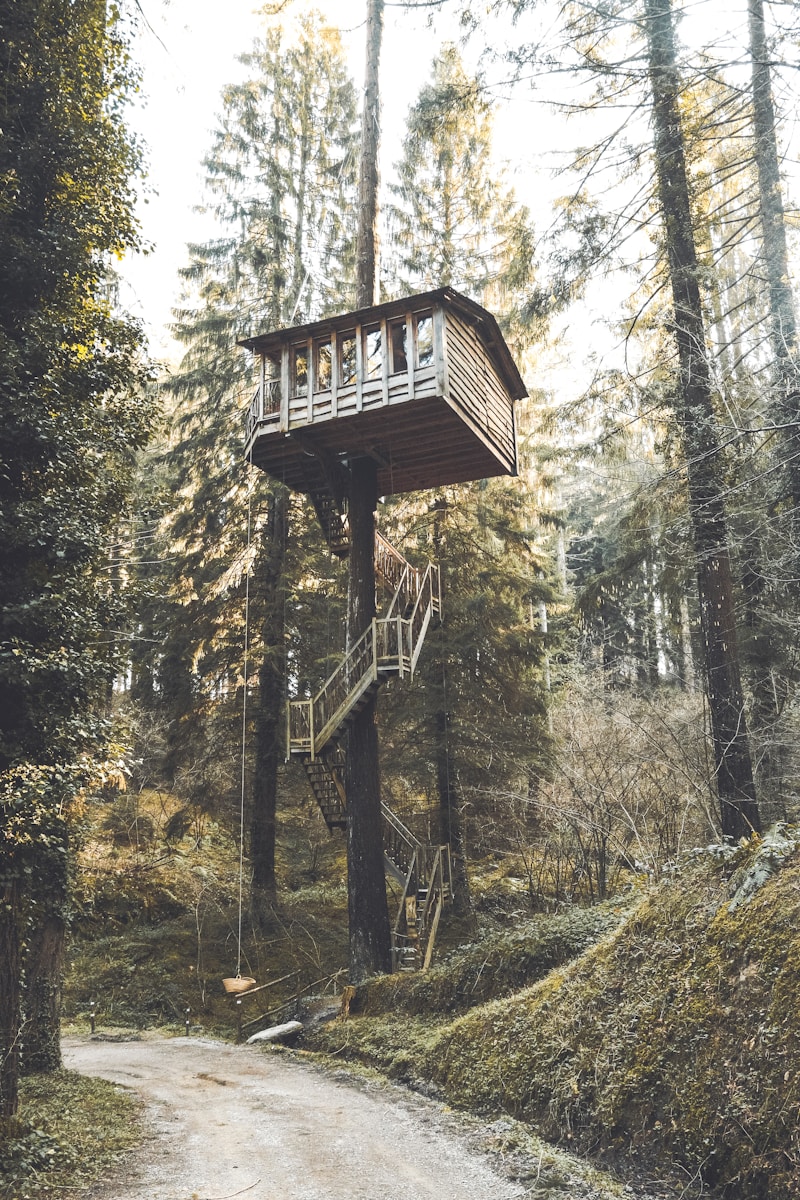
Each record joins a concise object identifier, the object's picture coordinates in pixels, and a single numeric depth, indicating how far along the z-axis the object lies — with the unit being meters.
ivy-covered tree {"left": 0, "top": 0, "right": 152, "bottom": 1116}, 6.75
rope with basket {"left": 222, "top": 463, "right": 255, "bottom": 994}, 10.45
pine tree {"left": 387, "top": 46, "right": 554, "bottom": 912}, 15.60
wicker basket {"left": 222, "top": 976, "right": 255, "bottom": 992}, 10.45
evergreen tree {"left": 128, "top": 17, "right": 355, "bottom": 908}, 16.78
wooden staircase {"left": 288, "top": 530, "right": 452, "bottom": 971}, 12.23
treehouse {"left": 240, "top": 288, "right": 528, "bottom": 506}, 11.30
